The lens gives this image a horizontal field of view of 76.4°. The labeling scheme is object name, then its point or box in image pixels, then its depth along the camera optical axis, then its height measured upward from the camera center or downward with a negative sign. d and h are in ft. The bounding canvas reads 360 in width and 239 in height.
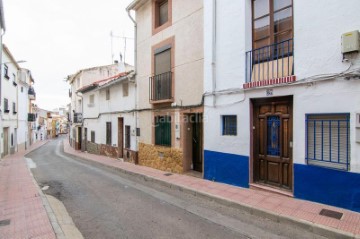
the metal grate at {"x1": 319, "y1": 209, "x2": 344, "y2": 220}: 14.40 -6.31
